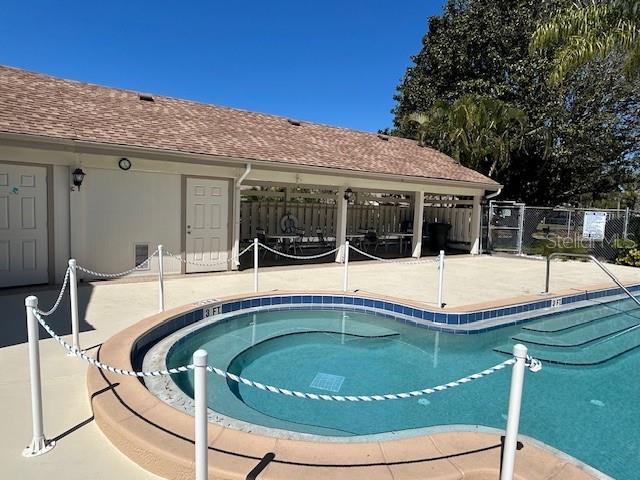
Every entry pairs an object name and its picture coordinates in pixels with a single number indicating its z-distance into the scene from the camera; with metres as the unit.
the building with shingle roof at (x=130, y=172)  8.15
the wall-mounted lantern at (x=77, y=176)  8.45
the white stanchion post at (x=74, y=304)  4.23
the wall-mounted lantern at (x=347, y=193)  13.09
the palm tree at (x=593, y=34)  11.60
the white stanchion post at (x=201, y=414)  2.15
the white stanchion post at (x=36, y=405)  2.85
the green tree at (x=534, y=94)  21.30
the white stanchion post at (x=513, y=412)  2.39
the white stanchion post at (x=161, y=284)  6.40
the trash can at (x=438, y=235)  17.53
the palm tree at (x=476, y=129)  18.95
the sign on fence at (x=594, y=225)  15.40
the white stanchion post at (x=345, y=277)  8.40
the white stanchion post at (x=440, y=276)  7.37
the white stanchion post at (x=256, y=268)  8.33
